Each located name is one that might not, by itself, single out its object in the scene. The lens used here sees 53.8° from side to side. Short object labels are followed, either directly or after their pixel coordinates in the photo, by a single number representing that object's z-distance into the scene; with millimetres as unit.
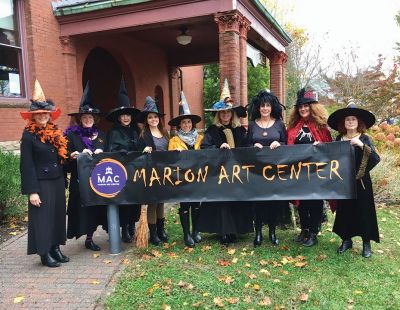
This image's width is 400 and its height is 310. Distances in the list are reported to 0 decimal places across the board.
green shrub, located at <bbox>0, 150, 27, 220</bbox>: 6168
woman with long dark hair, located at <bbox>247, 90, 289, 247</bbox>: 4629
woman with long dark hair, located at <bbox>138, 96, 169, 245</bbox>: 4902
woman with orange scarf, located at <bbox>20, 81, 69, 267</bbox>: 4301
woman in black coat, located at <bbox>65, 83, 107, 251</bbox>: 4827
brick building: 8023
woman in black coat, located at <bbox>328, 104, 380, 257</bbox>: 4289
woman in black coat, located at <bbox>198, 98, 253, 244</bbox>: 4859
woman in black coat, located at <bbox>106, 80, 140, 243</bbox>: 4941
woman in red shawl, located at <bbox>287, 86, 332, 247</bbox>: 4547
